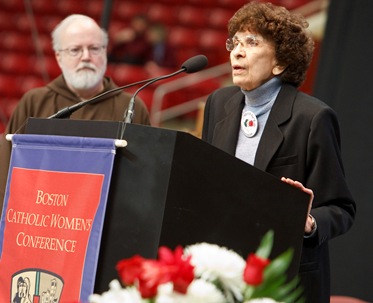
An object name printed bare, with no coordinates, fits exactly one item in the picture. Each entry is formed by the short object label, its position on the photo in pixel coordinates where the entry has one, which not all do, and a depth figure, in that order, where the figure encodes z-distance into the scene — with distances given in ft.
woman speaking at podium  16.72
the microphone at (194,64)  17.10
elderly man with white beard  24.75
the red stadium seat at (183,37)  63.77
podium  13.28
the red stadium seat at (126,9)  68.49
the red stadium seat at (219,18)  64.80
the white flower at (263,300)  8.90
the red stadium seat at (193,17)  66.23
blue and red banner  13.93
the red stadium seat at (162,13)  66.90
